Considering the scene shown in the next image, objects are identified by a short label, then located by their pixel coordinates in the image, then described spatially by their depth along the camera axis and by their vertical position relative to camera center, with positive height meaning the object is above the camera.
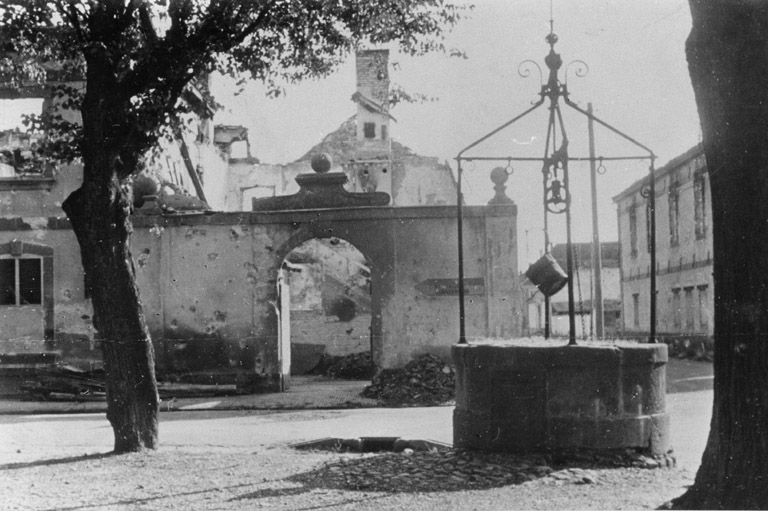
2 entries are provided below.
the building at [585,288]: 47.81 +0.60
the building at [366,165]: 34.31 +6.08
